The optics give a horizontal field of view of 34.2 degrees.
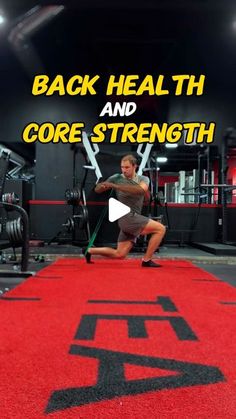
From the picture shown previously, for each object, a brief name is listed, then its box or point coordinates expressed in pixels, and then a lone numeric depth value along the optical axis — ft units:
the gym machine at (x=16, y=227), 12.82
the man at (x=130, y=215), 14.88
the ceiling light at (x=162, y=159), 42.09
